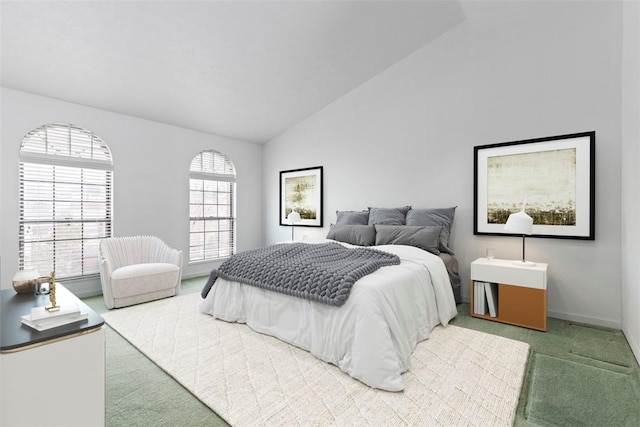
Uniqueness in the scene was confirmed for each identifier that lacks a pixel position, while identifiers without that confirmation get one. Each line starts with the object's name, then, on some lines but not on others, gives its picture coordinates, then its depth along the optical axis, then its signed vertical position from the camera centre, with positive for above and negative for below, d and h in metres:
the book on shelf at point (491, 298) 3.15 -0.86
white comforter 2.03 -0.83
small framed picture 5.24 +0.33
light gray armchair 3.49 -0.67
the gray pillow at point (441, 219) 3.69 -0.07
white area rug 1.72 -1.10
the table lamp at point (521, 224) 3.02 -0.11
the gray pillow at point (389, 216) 4.07 -0.03
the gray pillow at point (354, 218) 4.38 -0.06
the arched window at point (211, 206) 5.21 +0.13
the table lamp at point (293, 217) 5.20 -0.06
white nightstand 2.89 -0.74
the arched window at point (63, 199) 3.61 +0.18
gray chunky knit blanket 2.31 -0.46
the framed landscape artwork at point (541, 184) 3.06 +0.31
